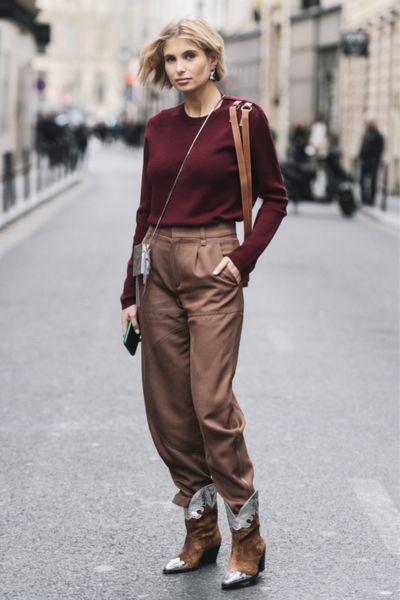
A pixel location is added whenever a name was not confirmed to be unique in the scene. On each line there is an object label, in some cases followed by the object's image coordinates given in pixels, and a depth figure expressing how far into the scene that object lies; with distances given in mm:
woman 4402
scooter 25078
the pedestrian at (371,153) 26672
